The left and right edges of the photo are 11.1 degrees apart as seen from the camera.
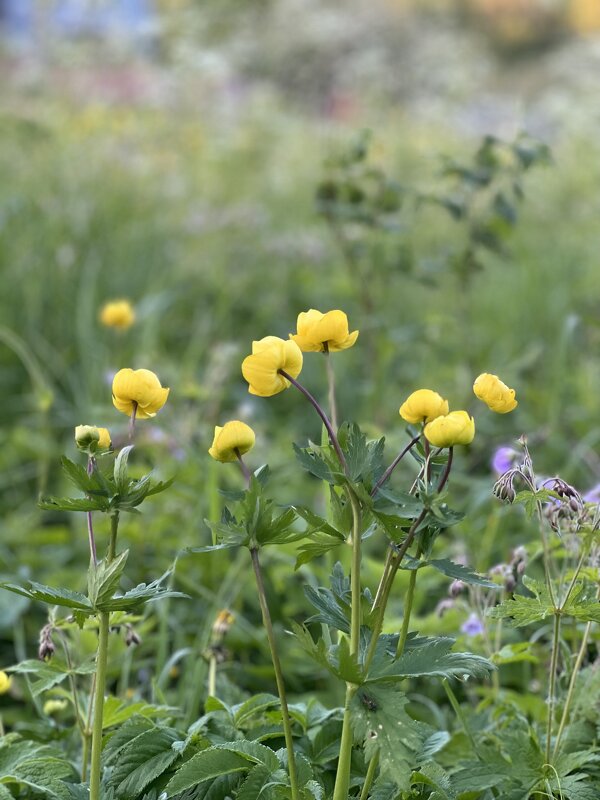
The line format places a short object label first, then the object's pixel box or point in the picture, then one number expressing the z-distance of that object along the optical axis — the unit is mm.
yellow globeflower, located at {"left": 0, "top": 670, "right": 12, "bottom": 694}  1772
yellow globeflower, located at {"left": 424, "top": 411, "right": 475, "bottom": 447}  1601
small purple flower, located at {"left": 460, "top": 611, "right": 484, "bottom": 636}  1924
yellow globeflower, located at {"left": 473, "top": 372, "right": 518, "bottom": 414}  1635
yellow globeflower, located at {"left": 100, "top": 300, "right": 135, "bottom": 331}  2183
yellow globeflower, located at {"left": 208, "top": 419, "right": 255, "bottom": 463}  1633
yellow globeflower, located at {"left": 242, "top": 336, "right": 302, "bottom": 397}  1624
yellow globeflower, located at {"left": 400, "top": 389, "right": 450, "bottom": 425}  1627
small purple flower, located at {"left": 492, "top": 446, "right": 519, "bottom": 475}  1854
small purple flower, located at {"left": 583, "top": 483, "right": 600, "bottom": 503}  1878
